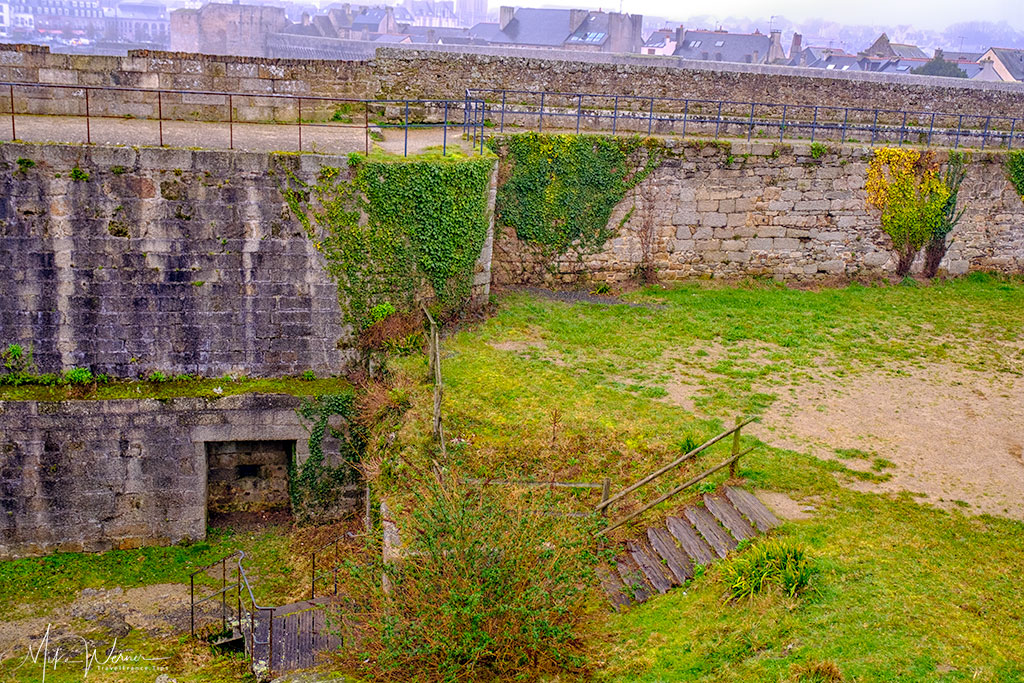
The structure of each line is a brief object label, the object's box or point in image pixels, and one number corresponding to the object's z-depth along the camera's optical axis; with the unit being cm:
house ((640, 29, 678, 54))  8287
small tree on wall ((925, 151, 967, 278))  1833
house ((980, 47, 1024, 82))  5825
